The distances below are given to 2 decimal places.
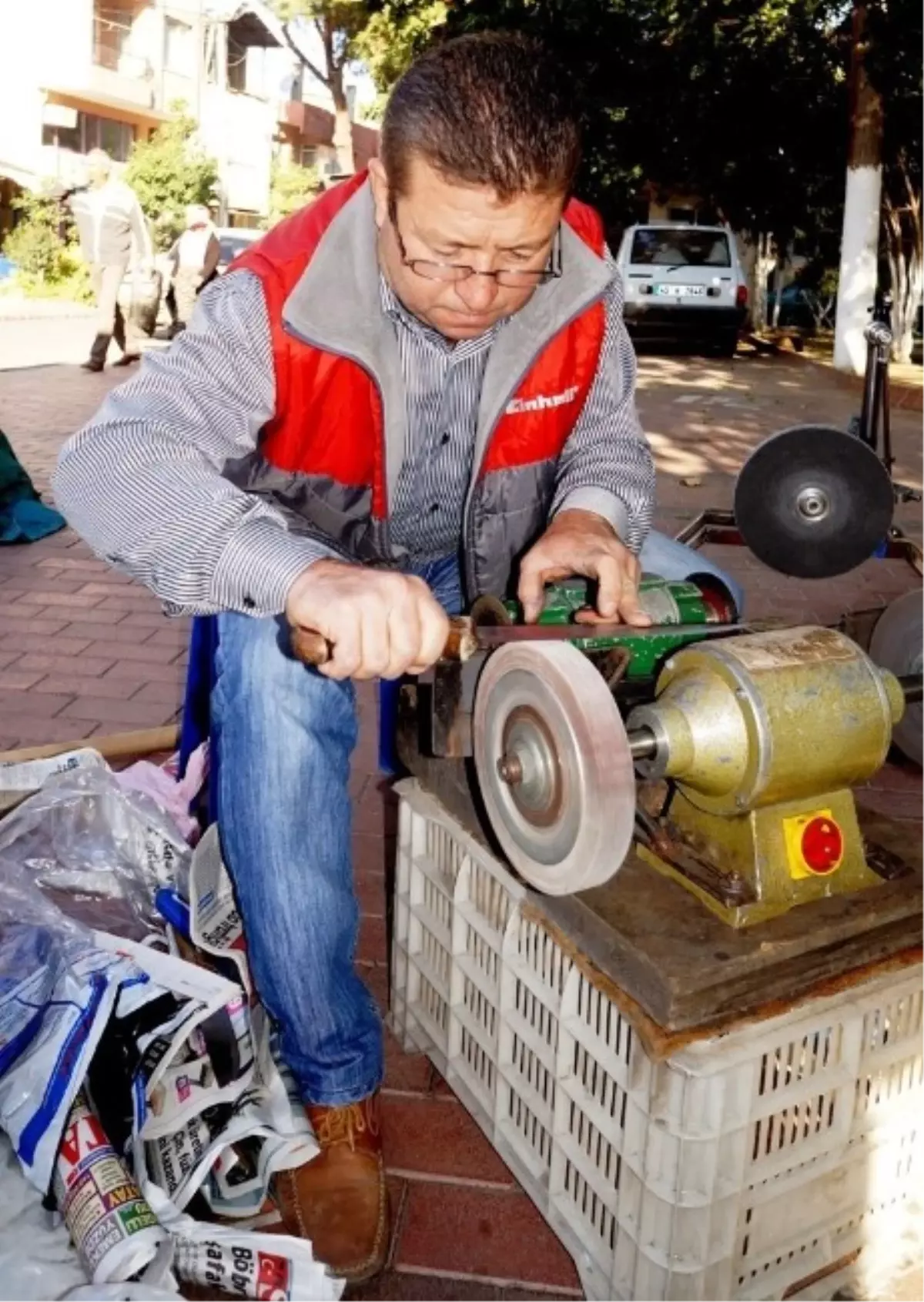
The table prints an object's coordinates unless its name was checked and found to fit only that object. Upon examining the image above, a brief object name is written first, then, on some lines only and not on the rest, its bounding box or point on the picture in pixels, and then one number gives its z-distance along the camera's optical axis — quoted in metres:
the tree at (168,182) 26.39
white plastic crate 1.44
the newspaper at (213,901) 2.01
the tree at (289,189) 35.84
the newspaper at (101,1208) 1.57
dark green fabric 5.61
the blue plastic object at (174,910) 2.12
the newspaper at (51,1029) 1.71
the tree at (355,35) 18.03
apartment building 29.98
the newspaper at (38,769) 2.54
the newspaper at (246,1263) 1.65
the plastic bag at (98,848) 2.28
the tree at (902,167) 12.41
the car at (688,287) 16.53
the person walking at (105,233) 11.66
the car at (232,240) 19.44
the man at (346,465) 1.62
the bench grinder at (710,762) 1.45
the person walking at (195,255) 14.11
